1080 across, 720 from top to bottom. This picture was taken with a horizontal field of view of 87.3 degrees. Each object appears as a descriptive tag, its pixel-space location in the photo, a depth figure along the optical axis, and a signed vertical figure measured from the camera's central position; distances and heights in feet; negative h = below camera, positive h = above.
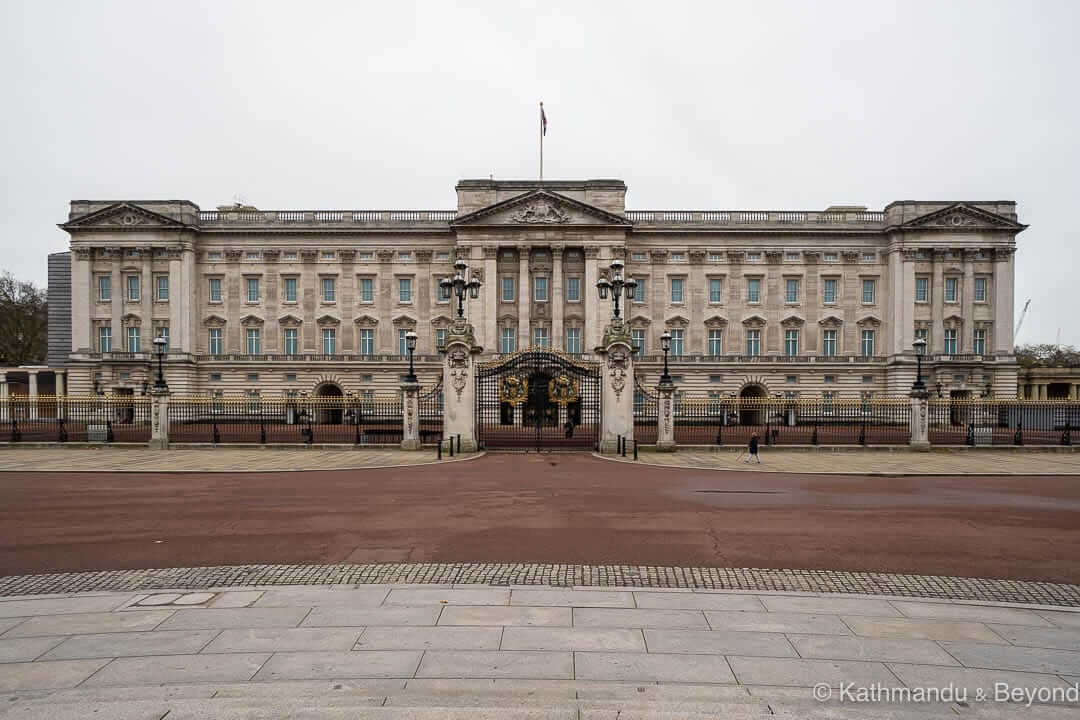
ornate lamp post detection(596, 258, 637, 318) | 78.66 +10.13
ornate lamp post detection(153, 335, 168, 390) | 86.30 -0.19
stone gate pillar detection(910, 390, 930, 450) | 83.25 -9.69
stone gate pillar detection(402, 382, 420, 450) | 80.23 -9.27
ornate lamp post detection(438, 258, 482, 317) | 79.71 +9.96
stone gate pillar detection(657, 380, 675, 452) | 79.77 -9.24
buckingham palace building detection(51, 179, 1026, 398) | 161.68 +18.05
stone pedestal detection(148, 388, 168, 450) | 83.35 -10.24
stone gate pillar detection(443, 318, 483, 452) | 79.46 -5.32
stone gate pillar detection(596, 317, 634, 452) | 79.92 -5.37
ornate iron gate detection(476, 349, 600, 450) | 83.05 -5.06
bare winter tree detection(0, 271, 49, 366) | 230.68 +10.78
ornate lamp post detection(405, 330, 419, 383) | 80.87 +1.17
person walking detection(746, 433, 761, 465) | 68.83 -11.61
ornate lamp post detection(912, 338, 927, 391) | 85.71 +0.56
